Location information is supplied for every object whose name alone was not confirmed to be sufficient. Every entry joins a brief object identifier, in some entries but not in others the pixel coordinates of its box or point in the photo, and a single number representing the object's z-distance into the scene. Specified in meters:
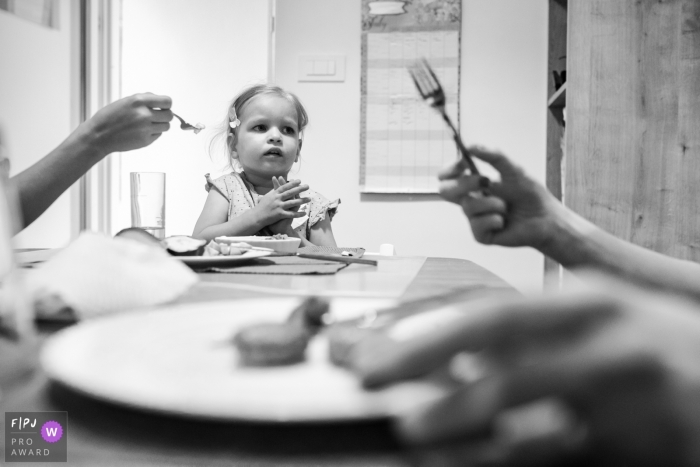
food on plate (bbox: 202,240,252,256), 0.88
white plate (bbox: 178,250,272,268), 0.76
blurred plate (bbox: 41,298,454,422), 0.20
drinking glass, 1.14
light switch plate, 2.90
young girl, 2.00
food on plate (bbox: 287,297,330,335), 0.34
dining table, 0.20
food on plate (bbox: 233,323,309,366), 0.27
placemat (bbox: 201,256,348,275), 0.78
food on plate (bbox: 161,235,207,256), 0.82
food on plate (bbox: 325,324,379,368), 0.26
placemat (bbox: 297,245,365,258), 1.07
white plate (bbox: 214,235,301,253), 1.02
